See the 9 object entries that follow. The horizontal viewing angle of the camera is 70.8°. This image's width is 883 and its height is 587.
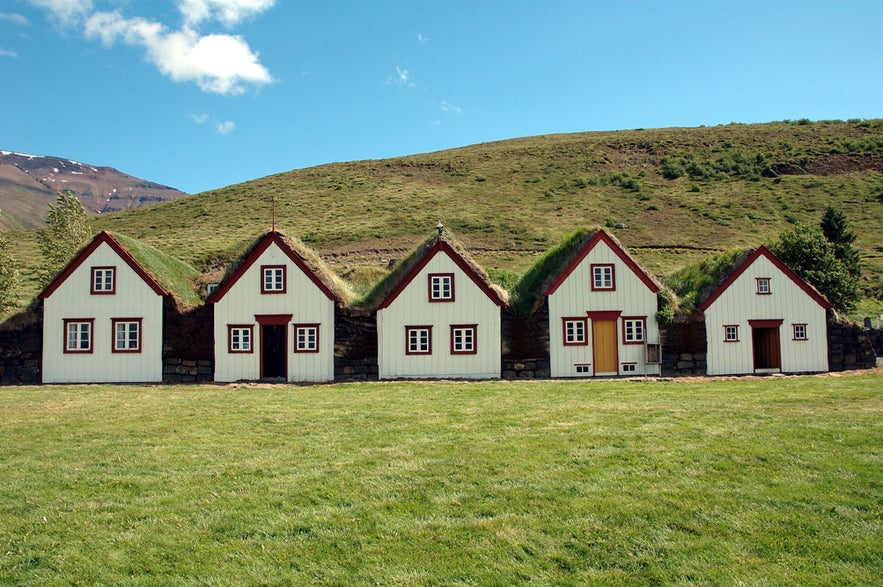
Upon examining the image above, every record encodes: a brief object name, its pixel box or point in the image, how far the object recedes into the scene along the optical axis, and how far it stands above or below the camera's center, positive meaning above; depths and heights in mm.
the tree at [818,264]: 35188 +3399
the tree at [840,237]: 44969 +6836
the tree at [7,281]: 34312 +2998
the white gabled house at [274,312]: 26406 +833
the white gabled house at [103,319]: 26500 +626
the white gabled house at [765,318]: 26859 +278
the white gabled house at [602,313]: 26562 +560
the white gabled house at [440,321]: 26406 +353
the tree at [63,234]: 39969 +6705
